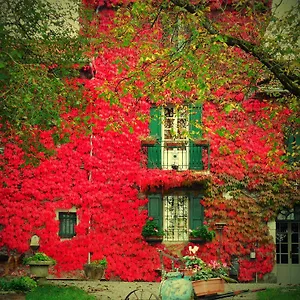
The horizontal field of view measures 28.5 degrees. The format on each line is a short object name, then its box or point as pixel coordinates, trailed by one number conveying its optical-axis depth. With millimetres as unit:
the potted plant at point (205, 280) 10109
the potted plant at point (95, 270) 20016
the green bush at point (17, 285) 13029
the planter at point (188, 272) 10617
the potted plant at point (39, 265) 17516
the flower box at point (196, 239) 20594
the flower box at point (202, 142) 20988
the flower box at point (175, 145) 21308
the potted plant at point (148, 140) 20977
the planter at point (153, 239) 20625
